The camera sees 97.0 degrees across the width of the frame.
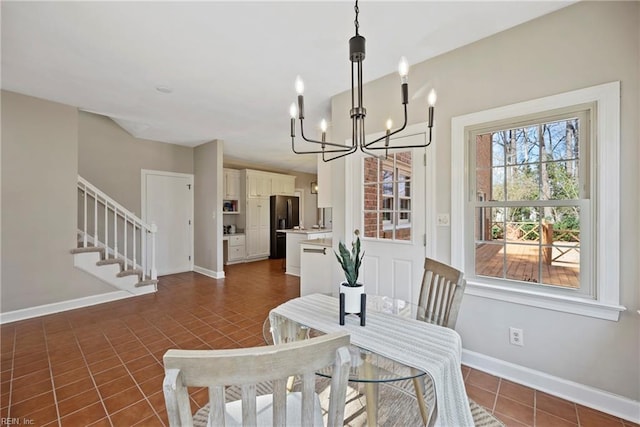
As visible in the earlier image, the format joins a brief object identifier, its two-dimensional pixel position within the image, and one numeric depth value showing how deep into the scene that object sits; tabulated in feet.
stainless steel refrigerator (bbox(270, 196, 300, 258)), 23.38
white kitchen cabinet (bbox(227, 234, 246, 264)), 21.03
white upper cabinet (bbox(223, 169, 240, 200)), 21.53
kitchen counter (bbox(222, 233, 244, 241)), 20.76
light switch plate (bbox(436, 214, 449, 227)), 7.73
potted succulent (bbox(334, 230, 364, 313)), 4.50
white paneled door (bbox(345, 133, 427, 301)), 8.30
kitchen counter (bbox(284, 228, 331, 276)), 17.51
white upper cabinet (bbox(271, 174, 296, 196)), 24.18
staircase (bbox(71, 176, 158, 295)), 12.02
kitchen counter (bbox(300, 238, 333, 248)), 12.39
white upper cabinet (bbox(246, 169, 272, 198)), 22.26
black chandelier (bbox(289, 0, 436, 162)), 4.36
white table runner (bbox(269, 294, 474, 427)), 3.51
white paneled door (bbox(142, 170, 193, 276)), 16.56
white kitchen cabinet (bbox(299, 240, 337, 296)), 12.15
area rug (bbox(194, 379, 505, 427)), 5.42
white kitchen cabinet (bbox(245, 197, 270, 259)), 22.20
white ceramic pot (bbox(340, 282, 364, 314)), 4.58
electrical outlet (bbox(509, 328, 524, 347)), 6.57
